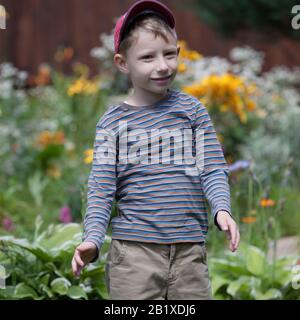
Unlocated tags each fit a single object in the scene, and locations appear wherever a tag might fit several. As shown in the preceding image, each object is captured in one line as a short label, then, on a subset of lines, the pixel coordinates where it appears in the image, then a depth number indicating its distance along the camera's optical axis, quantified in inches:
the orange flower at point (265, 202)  268.9
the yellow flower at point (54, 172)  471.1
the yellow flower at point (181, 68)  418.8
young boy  183.5
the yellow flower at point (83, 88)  460.8
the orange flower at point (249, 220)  284.5
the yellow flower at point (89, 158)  304.2
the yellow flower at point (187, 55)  429.3
